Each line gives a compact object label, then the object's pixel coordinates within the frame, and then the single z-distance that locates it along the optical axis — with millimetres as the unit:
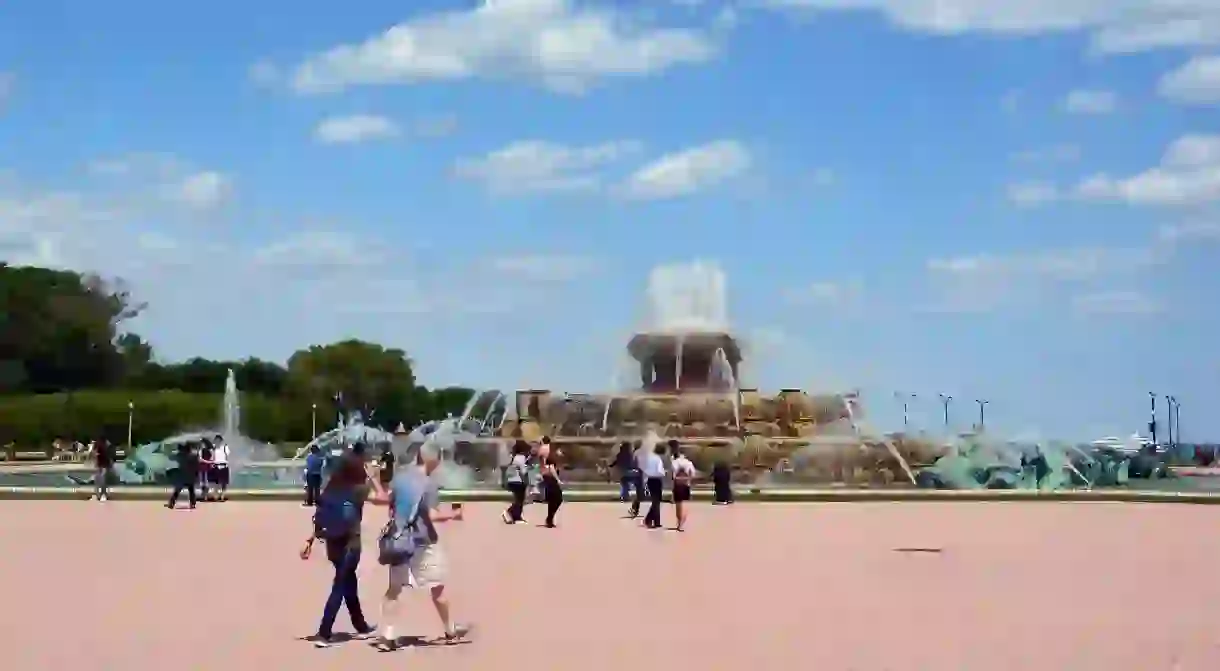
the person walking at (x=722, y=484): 29391
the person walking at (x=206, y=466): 29688
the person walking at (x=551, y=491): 22891
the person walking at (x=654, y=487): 22969
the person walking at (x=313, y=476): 27406
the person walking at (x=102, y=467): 30031
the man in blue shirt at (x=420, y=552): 10477
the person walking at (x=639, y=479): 24891
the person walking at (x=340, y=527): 10680
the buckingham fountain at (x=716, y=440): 36750
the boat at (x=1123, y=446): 58406
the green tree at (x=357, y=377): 102938
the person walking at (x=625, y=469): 29112
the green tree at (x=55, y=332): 91062
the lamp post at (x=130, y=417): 70438
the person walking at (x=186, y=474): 28156
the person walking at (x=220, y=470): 30281
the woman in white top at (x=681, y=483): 22812
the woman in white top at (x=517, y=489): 24000
